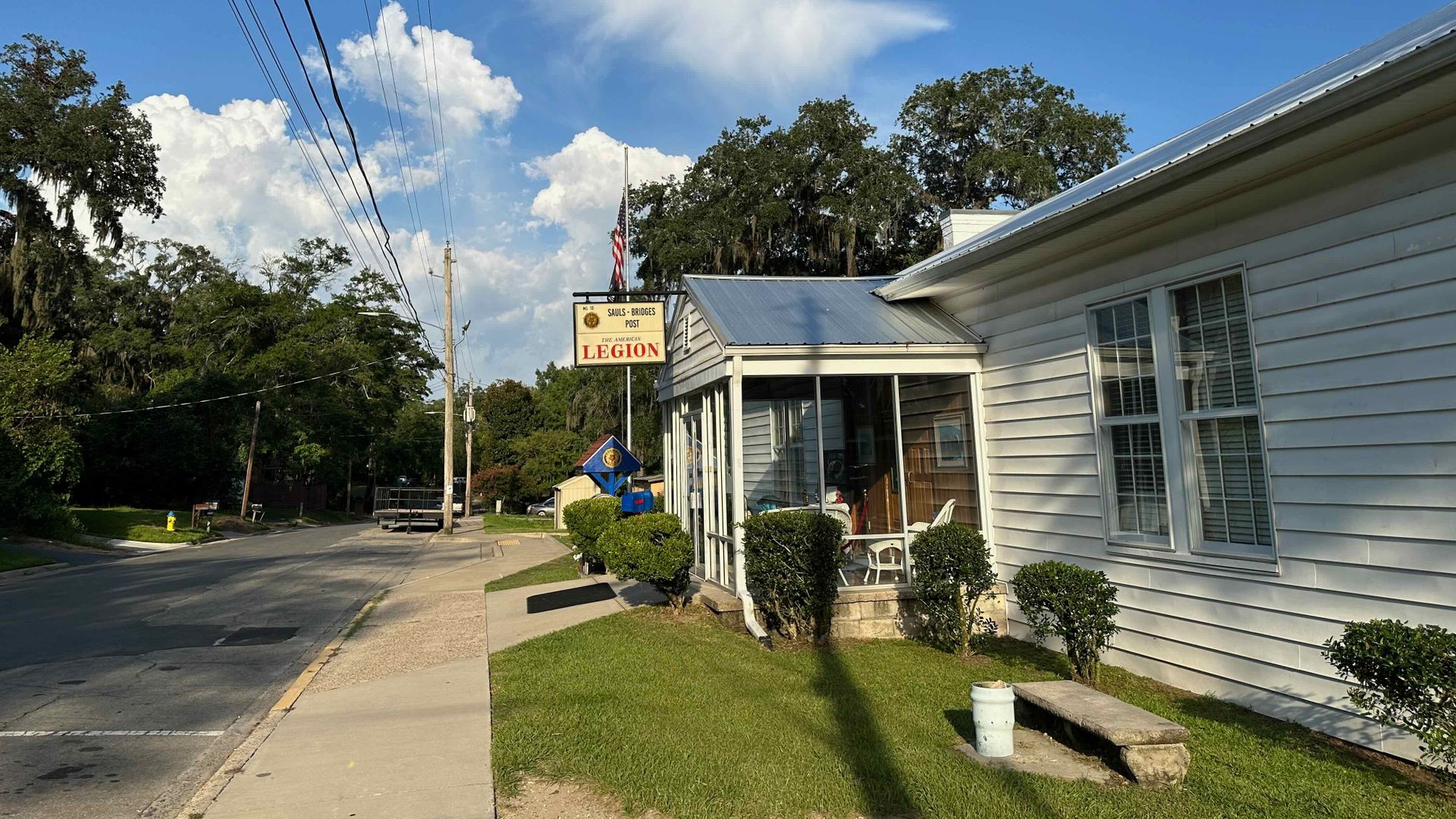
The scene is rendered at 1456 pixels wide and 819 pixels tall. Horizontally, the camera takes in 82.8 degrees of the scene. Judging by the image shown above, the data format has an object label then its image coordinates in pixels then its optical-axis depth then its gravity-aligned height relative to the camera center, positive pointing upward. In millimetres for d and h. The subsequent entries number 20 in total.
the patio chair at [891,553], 9102 -762
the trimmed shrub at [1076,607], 6270 -971
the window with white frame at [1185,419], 6129 +452
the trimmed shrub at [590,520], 12914 -403
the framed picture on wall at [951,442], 9461 +473
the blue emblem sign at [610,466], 14922 +513
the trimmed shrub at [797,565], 8047 -750
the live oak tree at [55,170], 31547 +13250
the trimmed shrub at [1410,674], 3996 -1019
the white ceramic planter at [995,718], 4781 -1368
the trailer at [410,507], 31875 -255
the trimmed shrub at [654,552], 9328 -672
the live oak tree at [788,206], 30719 +10688
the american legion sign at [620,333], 11234 +2192
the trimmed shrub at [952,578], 7590 -874
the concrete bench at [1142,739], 4367 -1382
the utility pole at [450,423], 28969 +2751
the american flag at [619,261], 20359 +5781
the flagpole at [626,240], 21859 +7187
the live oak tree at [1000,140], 30031 +13151
